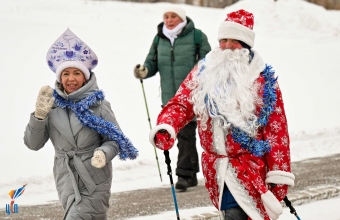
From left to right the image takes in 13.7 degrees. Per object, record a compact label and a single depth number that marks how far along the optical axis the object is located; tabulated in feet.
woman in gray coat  31.97
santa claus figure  30.28
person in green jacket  54.26
